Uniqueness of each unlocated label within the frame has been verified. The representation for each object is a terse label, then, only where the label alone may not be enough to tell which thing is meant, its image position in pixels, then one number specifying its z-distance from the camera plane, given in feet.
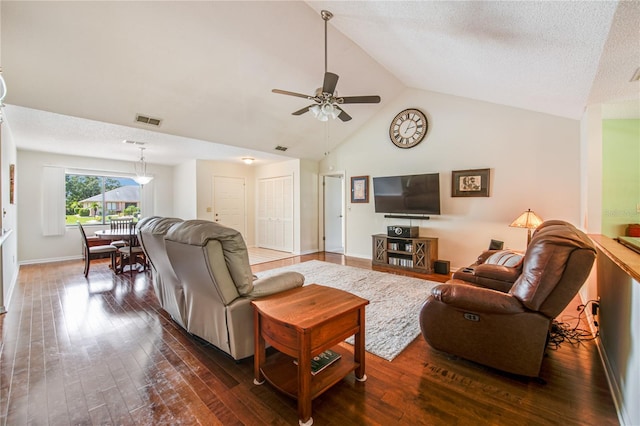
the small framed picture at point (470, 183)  14.69
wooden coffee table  4.78
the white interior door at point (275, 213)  23.24
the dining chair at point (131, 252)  15.51
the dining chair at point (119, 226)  16.95
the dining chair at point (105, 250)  16.06
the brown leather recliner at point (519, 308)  5.36
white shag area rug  7.90
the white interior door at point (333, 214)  24.02
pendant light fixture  23.40
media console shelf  15.69
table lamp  11.74
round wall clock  16.75
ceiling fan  9.33
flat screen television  15.87
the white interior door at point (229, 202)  23.70
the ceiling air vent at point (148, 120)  12.79
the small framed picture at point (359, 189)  19.71
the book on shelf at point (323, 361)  5.80
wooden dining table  15.28
